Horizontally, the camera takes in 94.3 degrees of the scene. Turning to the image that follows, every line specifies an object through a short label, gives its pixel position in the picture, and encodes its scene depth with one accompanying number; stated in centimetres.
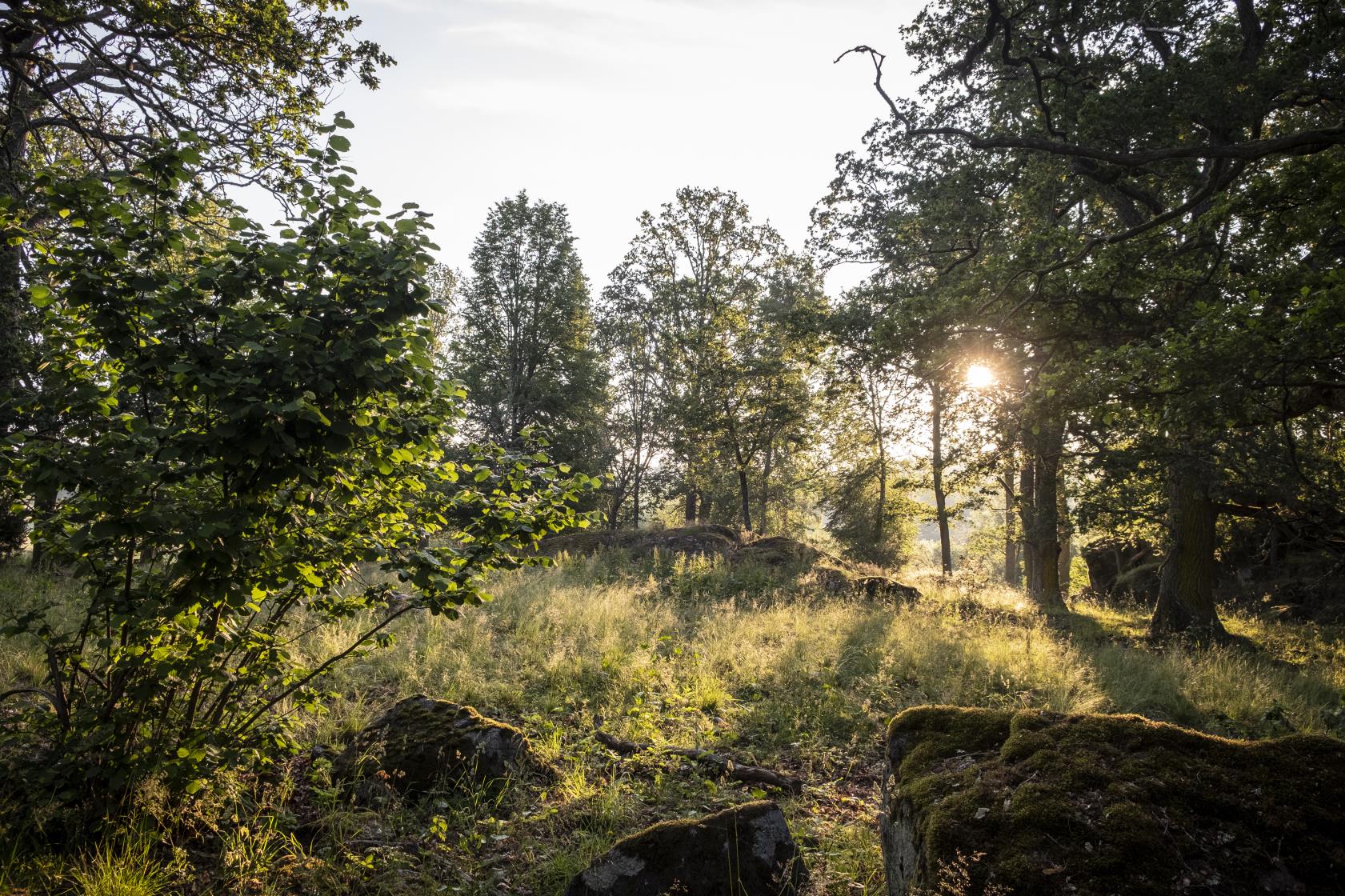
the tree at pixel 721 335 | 2072
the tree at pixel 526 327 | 2450
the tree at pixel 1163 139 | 826
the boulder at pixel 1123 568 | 2114
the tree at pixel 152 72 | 742
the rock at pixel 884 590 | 1334
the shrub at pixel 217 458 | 296
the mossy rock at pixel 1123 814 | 231
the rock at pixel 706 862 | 325
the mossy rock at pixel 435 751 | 475
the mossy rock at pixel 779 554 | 1633
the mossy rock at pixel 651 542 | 1781
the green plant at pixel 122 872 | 305
